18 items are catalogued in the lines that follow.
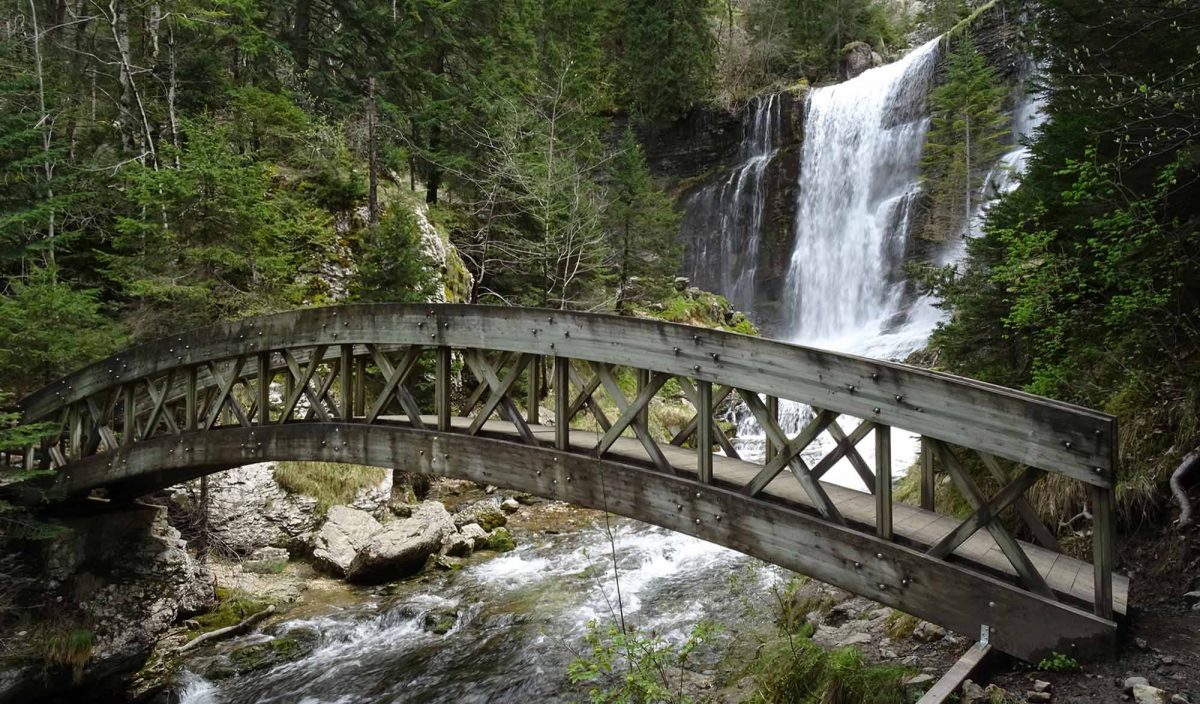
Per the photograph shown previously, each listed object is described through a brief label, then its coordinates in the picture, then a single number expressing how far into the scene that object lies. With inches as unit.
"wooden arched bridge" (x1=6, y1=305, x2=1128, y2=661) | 148.9
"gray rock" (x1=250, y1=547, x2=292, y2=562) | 426.6
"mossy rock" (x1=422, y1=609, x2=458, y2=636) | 347.3
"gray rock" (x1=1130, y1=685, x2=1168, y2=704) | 129.0
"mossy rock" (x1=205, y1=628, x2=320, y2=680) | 314.1
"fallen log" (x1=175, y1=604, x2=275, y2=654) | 335.2
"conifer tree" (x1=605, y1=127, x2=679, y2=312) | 904.3
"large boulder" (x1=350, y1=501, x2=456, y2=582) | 402.6
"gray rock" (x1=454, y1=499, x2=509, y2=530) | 501.7
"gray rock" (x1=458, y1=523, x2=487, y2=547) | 469.8
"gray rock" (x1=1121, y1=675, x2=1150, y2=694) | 134.4
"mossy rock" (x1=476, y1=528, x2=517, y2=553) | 463.8
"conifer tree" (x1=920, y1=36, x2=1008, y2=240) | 940.6
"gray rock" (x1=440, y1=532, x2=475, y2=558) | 447.2
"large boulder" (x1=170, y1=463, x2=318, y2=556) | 435.5
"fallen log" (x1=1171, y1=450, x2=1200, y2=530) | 193.0
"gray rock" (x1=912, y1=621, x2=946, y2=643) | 204.5
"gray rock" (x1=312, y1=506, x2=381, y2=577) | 412.8
